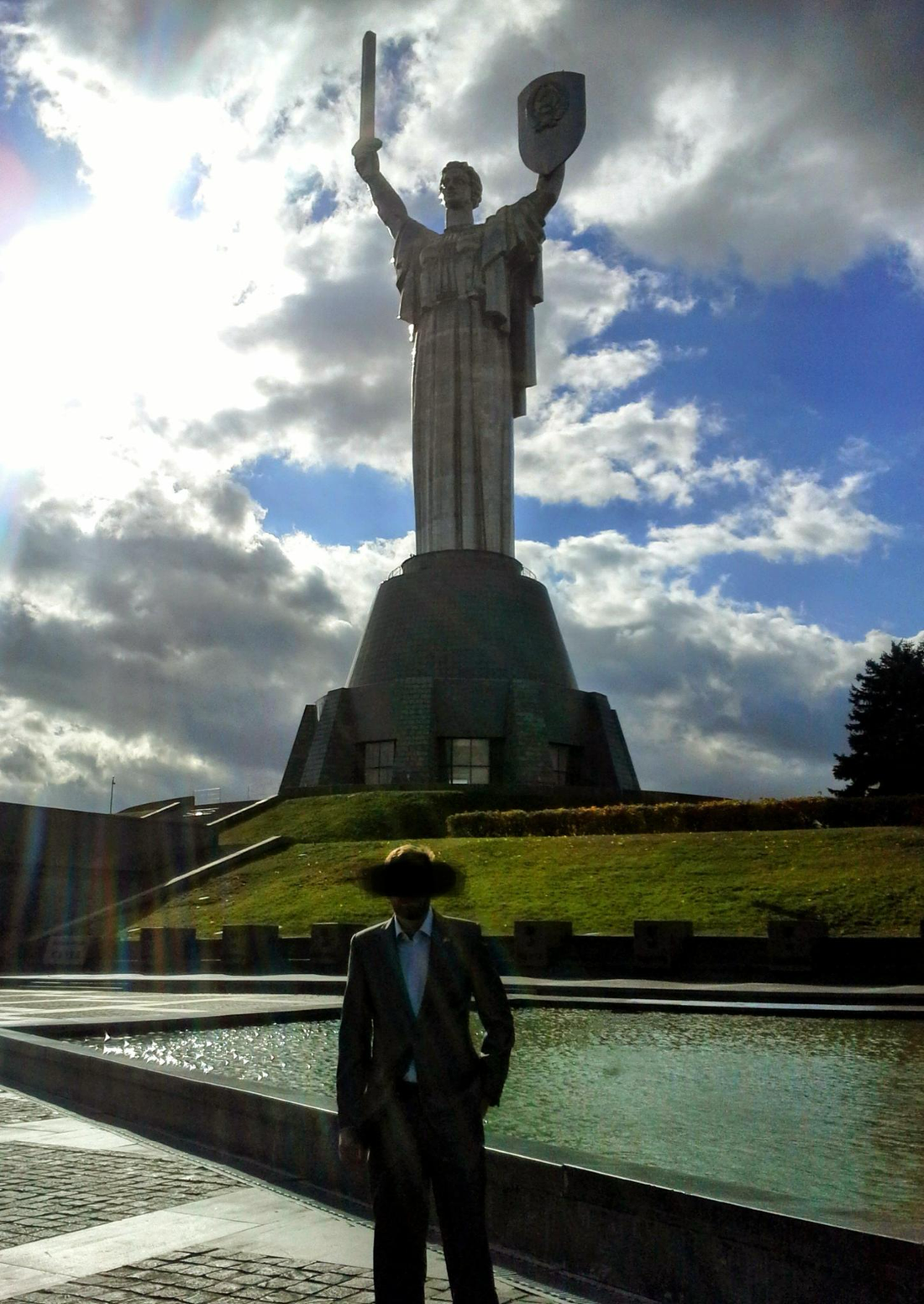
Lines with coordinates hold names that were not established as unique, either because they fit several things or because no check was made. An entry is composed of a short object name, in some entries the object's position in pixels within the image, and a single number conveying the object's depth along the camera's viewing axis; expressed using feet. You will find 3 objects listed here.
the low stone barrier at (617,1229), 10.77
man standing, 10.55
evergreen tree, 132.36
